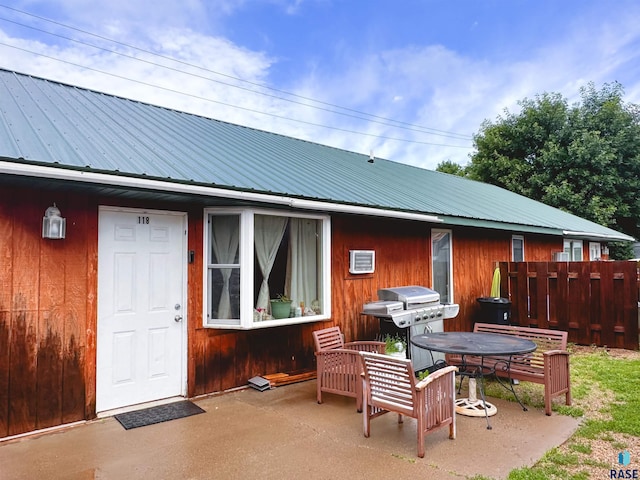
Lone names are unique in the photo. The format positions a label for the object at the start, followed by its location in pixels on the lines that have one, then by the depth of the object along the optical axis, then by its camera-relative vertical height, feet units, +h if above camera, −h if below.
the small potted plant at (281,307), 17.51 -2.02
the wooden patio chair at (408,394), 11.05 -3.71
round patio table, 13.39 -2.96
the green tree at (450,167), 101.94 +22.40
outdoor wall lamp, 12.53 +1.02
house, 12.39 +0.22
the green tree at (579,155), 59.62 +14.66
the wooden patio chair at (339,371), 14.49 -3.95
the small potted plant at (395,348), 17.10 -3.67
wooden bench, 14.29 -3.91
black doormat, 13.24 -5.05
